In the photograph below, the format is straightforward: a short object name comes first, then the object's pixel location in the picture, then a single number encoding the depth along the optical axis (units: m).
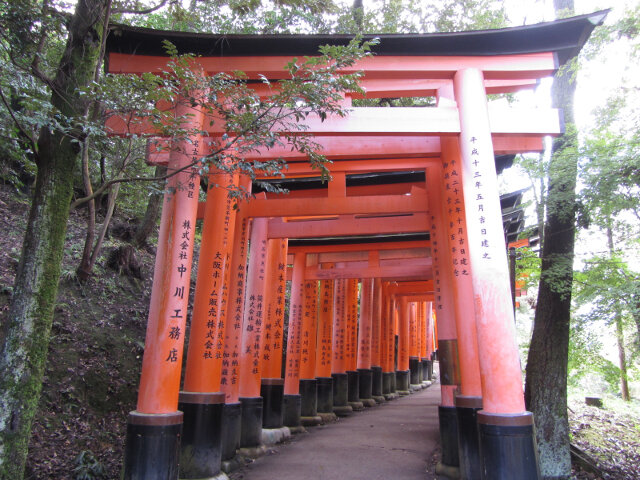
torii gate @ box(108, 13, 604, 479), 4.98
